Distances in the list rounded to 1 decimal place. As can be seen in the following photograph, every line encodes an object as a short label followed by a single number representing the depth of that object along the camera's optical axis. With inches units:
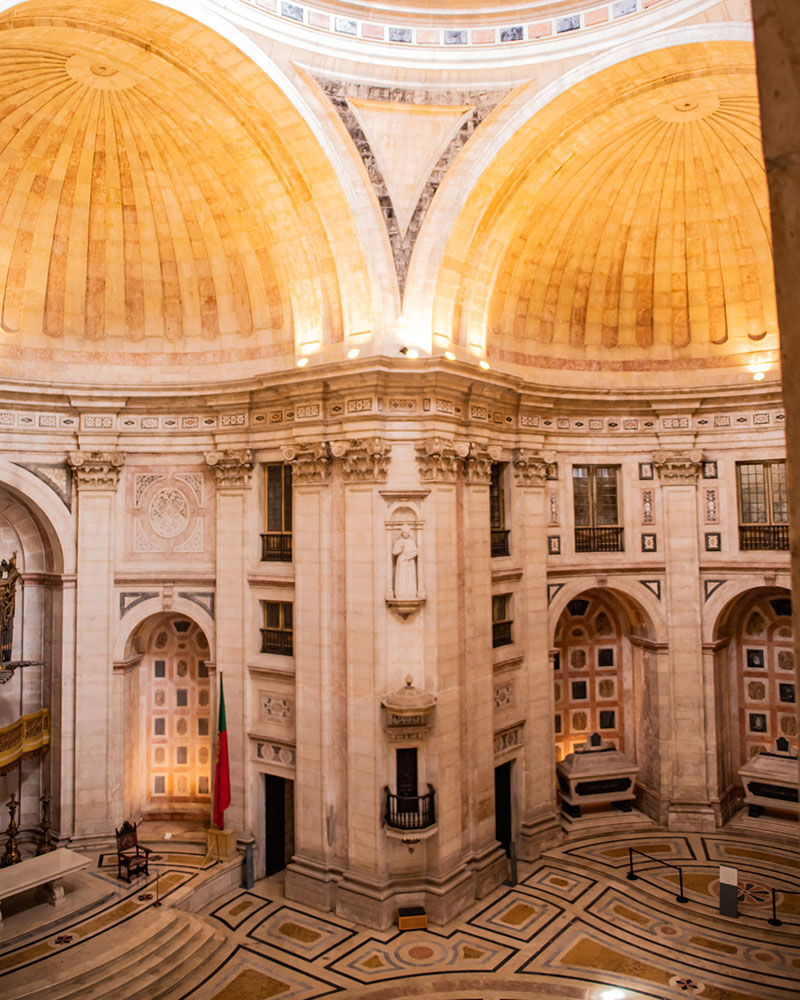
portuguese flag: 762.2
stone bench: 628.4
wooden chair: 724.0
